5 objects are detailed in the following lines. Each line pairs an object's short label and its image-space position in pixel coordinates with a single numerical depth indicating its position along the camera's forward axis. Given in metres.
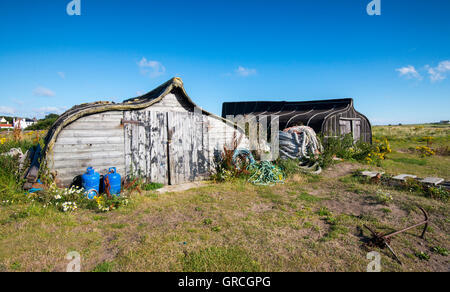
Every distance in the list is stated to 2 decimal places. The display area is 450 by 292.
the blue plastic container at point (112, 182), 6.62
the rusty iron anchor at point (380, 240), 4.07
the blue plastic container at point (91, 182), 6.37
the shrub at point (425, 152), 13.68
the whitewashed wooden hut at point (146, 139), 6.65
